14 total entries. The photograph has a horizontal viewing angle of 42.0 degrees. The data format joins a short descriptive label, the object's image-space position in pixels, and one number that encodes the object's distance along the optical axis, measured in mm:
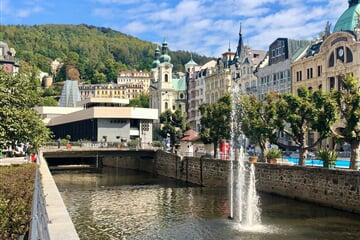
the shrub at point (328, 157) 30312
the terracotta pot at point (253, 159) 40159
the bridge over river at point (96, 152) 59906
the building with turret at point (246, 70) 79812
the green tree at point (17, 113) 25578
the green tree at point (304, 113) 32281
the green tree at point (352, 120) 29797
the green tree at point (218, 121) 48125
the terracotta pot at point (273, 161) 38281
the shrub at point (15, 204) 13738
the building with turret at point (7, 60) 95662
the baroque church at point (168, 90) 126438
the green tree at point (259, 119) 37750
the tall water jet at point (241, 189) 26197
